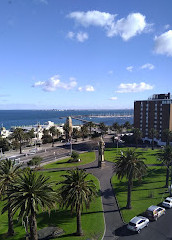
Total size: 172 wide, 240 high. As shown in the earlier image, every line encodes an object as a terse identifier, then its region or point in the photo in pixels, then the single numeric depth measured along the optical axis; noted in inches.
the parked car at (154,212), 1208.8
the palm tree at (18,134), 3159.5
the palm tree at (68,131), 4100.4
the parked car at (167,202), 1373.9
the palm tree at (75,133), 4200.5
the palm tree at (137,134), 3430.1
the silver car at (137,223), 1090.7
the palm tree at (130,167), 1360.7
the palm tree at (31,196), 872.2
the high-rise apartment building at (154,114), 4119.1
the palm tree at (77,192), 1026.1
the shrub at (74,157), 2633.1
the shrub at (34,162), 2278.5
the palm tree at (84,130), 4128.9
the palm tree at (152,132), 3339.6
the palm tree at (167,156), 1714.4
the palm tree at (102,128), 4190.5
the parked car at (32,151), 3190.5
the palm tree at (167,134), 3290.8
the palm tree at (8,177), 1078.4
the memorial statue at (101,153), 2417.6
